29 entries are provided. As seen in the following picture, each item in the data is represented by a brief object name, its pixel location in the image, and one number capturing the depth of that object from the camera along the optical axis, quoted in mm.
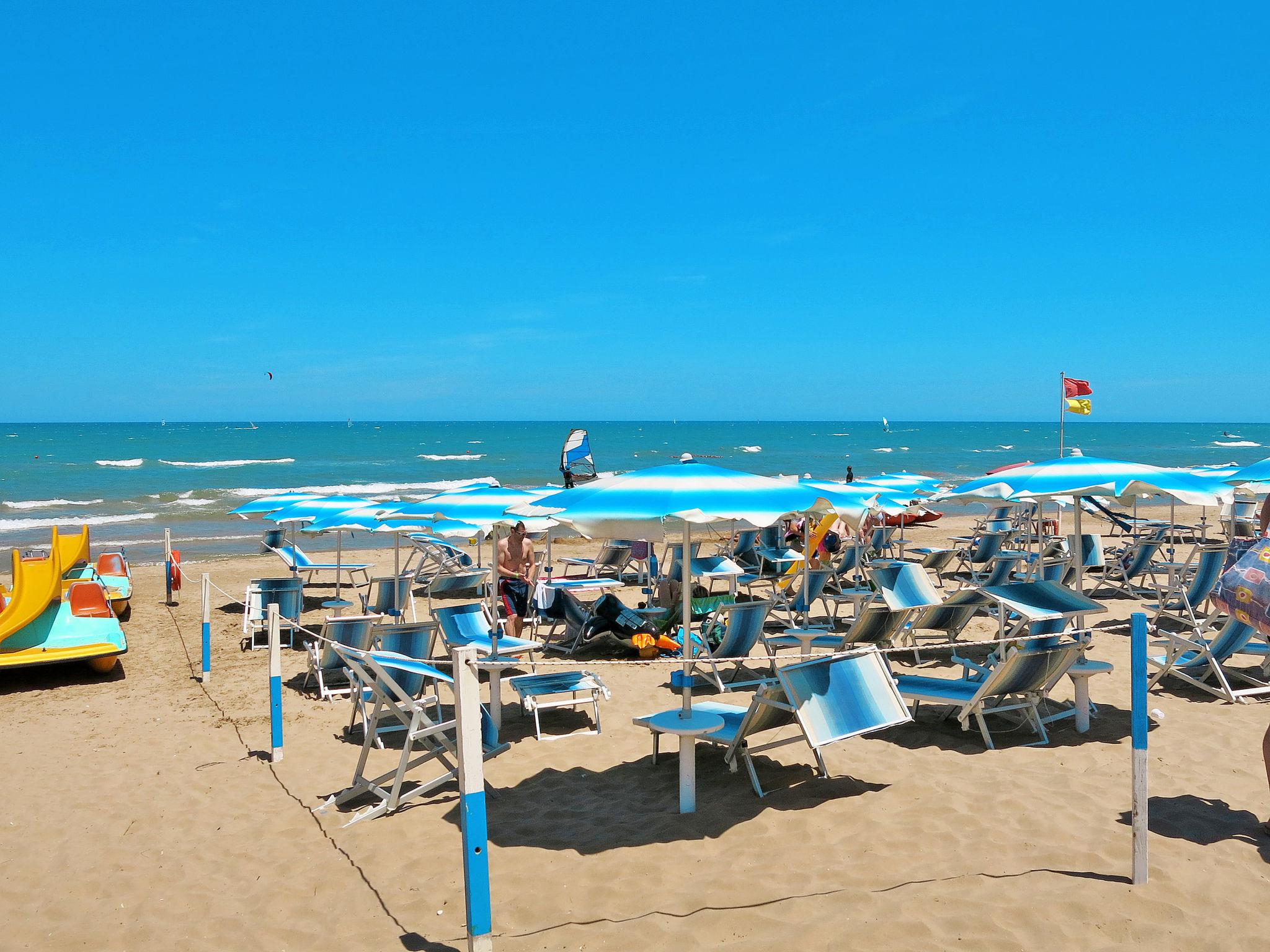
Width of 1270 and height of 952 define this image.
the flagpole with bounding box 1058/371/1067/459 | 15812
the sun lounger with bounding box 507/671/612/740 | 5930
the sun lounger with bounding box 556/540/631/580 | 13571
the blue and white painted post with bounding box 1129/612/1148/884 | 3391
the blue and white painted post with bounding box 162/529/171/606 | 11797
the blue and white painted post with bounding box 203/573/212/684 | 7605
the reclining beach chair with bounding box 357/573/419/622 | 9711
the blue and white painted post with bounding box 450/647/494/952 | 3041
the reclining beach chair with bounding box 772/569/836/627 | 9609
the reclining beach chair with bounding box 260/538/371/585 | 11727
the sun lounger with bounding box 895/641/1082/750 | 5195
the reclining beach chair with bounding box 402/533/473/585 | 12711
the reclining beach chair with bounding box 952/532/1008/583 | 13047
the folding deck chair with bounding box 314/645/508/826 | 4535
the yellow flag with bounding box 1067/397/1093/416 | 16375
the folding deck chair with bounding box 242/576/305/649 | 9219
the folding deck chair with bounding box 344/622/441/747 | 6141
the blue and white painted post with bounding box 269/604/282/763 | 5504
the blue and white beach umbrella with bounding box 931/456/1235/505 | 5980
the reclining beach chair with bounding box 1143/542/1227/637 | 8330
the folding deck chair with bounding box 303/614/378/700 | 7051
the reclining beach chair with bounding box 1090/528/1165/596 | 10977
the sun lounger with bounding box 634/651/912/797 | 4445
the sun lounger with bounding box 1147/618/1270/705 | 6227
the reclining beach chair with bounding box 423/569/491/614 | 10953
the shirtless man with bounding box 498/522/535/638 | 9219
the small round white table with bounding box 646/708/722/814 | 4516
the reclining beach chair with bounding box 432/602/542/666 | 6879
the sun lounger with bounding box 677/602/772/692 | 6938
